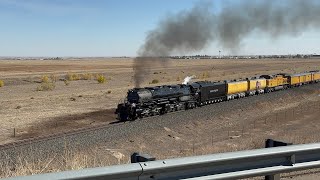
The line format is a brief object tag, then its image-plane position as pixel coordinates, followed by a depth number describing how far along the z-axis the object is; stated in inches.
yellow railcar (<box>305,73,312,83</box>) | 2821.4
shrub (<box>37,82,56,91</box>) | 2644.9
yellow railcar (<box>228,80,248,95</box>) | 1905.5
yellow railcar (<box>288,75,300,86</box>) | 2539.9
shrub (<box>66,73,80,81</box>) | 3586.1
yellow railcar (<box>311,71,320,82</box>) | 2975.1
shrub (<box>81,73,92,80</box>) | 3722.4
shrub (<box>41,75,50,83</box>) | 3264.0
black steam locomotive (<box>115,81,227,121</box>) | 1321.4
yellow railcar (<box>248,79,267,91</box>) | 2102.6
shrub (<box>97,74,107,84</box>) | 3310.3
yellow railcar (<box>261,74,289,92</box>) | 2306.0
